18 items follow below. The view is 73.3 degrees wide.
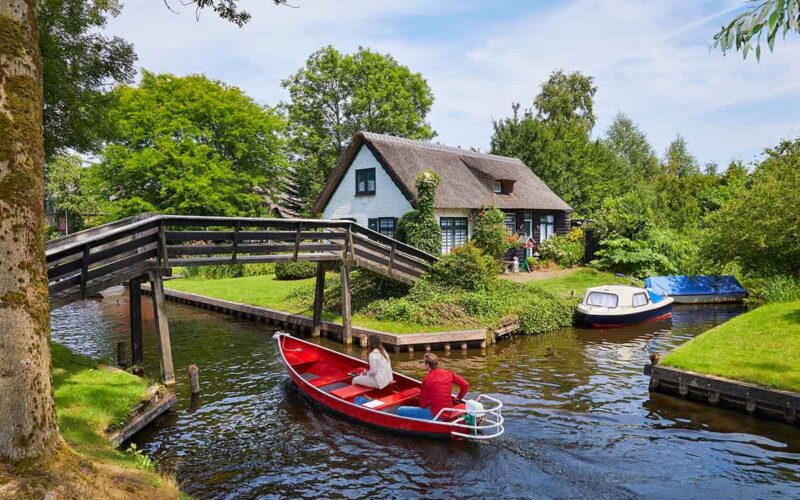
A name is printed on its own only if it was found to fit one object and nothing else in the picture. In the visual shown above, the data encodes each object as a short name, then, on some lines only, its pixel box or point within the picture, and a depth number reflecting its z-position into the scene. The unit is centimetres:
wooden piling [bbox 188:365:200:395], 1356
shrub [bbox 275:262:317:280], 3136
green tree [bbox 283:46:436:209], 5062
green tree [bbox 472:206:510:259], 2644
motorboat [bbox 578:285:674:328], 2148
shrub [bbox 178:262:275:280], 3600
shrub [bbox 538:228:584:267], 3403
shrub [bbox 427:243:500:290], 2178
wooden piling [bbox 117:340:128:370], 1532
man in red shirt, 1066
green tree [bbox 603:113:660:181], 6800
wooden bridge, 1234
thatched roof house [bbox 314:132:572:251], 2992
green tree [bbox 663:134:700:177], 7175
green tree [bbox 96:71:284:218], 3662
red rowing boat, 1036
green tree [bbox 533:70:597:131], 6053
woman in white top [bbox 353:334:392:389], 1219
